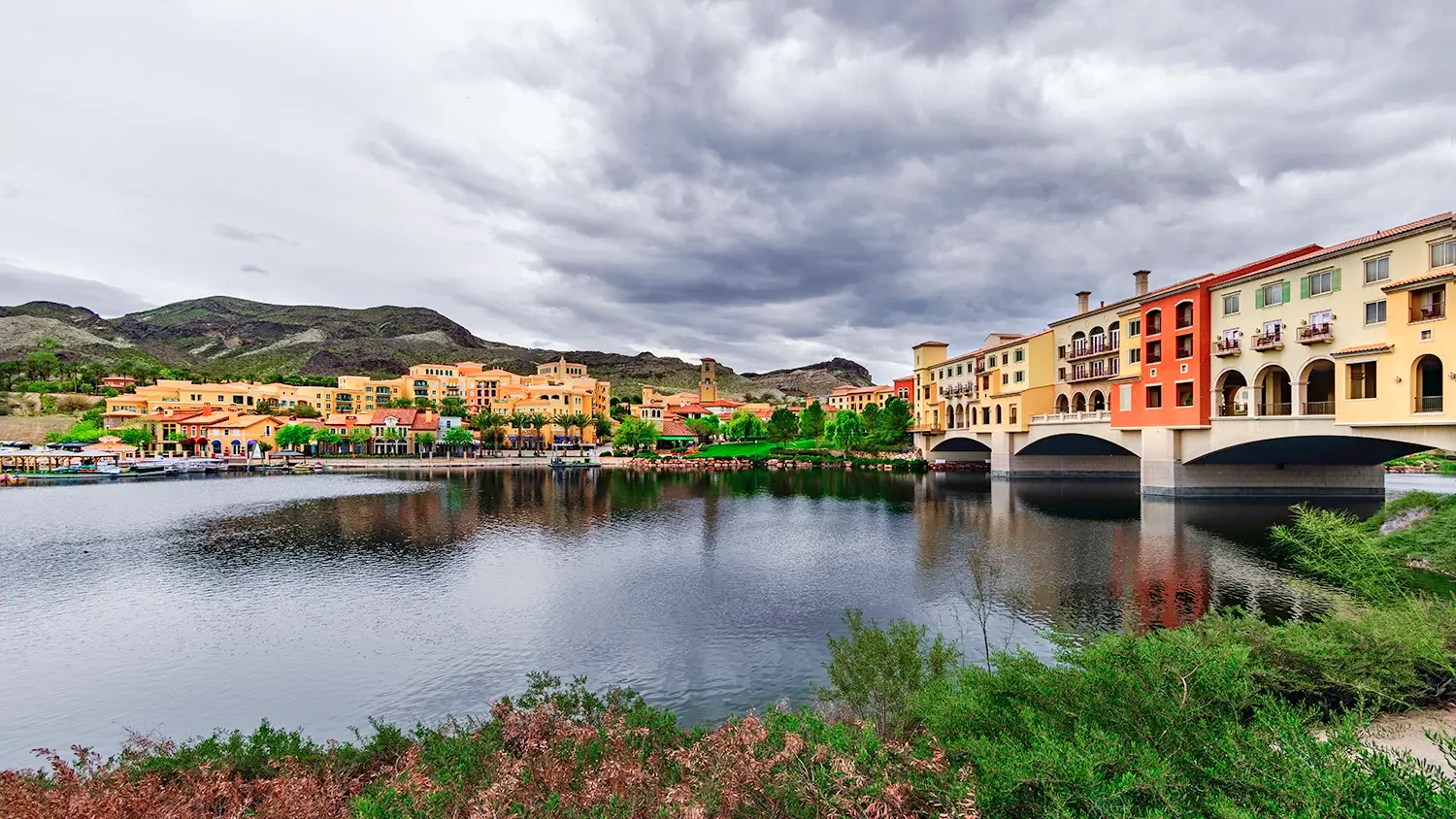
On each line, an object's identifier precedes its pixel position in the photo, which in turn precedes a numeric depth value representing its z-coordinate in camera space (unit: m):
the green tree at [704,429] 120.75
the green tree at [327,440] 104.38
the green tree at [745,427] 113.56
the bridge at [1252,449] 32.38
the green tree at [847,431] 91.94
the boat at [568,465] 89.81
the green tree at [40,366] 120.62
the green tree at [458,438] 104.19
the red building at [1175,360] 39.34
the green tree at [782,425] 111.25
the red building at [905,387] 108.81
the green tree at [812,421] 111.25
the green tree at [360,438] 105.88
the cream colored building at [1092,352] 47.88
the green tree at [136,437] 95.25
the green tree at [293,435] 99.88
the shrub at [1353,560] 14.55
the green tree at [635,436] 106.75
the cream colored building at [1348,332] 27.30
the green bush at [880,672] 10.70
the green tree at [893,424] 86.12
